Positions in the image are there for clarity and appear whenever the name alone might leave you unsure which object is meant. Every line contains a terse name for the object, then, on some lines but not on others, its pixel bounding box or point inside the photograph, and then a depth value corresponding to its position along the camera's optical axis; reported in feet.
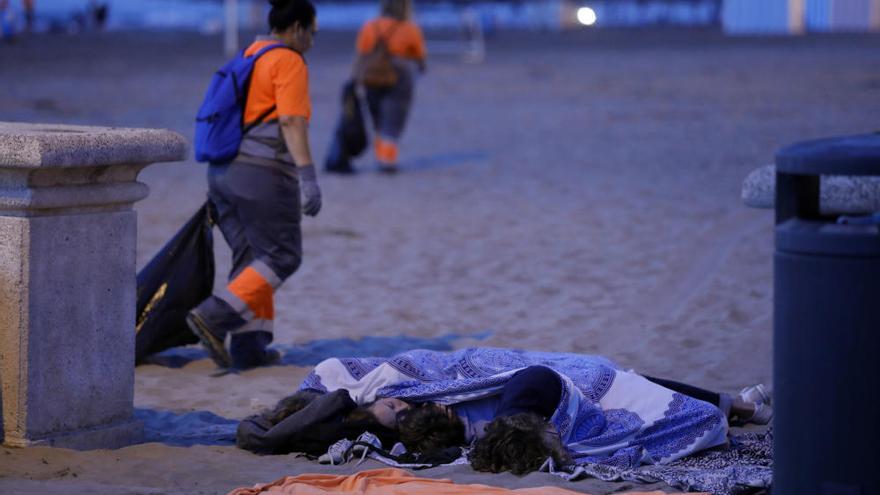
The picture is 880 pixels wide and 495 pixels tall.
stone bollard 32.68
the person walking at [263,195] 43.39
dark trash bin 23.40
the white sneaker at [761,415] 36.86
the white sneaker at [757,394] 38.47
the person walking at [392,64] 96.99
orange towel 29.19
